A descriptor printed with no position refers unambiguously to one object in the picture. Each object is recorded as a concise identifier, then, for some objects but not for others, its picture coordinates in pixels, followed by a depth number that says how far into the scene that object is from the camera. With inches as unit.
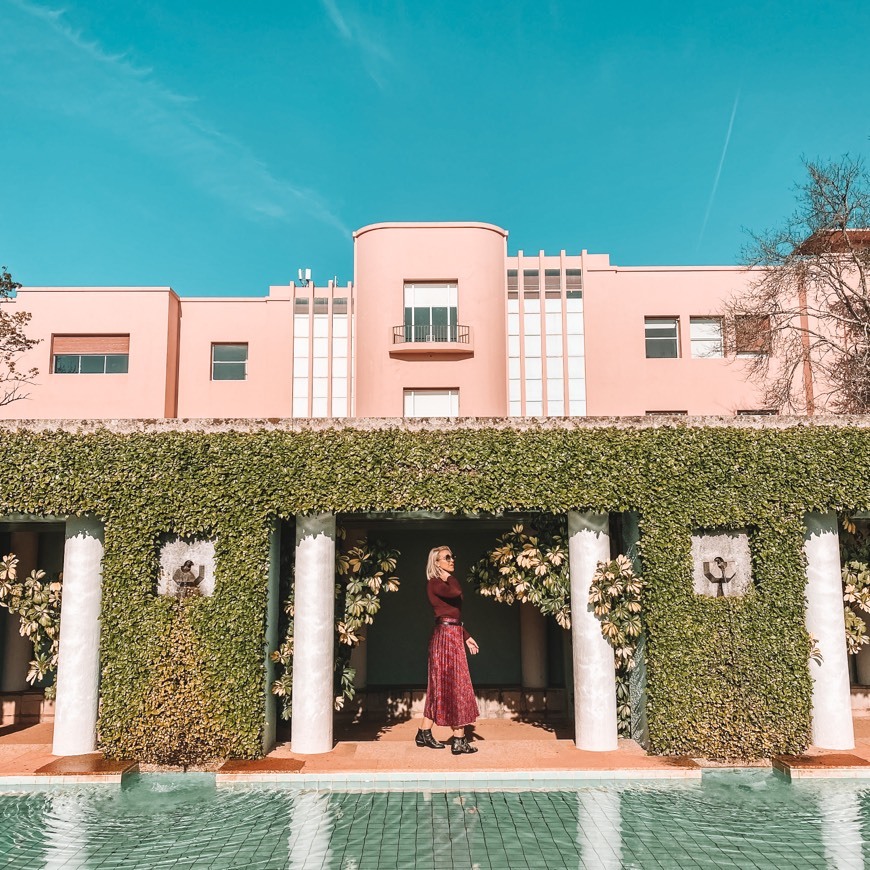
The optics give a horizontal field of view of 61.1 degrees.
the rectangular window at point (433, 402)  832.9
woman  325.9
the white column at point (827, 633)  324.5
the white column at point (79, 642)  316.5
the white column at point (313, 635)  320.2
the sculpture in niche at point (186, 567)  320.5
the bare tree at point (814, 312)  704.4
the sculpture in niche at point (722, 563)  324.5
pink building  832.9
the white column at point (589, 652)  322.7
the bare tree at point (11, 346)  783.1
